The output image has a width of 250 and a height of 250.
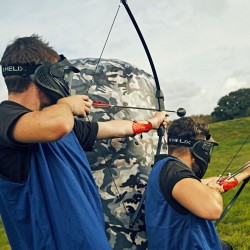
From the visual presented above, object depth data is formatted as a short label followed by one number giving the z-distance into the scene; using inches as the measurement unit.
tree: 2161.7
